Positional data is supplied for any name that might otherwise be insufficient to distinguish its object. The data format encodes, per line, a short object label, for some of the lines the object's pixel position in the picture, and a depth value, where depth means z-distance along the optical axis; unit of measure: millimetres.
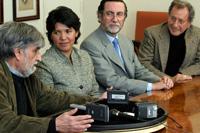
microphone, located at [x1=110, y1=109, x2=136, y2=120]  2043
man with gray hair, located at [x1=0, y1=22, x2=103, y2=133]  1956
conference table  2118
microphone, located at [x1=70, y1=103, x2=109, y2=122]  1951
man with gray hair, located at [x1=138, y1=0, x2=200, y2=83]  3483
